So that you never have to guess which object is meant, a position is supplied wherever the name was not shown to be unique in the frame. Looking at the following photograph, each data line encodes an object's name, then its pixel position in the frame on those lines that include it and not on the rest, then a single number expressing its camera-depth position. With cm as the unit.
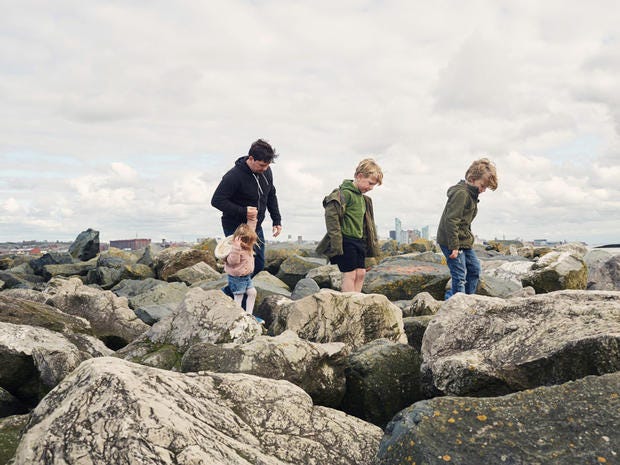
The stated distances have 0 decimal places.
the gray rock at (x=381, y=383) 461
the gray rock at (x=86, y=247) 2767
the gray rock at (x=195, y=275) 1667
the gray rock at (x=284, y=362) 431
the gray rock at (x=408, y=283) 1235
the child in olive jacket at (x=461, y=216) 863
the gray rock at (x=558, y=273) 1188
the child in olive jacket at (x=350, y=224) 809
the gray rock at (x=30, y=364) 545
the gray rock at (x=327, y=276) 1433
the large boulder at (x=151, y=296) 1008
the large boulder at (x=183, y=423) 260
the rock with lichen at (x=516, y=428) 251
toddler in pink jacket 743
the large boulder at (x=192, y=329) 572
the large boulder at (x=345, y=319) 652
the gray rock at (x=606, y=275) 1239
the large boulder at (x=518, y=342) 370
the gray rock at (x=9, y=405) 533
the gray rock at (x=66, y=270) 2145
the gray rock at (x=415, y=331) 682
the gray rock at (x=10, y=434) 352
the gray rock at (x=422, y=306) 886
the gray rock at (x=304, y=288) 1181
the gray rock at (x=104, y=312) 859
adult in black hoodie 752
